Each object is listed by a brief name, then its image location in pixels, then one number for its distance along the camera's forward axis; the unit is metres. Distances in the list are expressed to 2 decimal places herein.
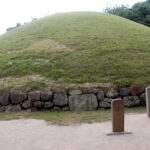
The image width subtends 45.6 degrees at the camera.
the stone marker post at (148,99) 5.68
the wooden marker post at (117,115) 4.40
